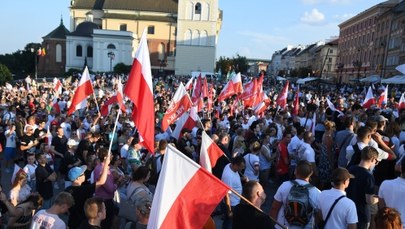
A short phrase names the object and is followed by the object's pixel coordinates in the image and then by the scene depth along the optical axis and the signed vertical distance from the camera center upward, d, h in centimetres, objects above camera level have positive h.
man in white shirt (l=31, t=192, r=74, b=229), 450 -180
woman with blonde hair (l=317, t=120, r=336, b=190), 757 -169
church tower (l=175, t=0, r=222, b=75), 7969 +467
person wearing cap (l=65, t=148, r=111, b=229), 573 -193
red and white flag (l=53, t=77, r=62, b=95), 2112 -189
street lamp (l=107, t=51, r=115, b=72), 6782 -33
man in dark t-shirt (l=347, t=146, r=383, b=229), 520 -142
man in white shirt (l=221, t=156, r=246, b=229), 629 -176
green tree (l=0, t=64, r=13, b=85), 4178 -287
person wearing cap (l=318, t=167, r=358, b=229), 439 -145
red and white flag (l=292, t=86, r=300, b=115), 1527 -152
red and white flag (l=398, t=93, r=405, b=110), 1357 -101
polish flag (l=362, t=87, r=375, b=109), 1549 -110
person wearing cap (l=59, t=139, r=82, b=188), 816 -217
